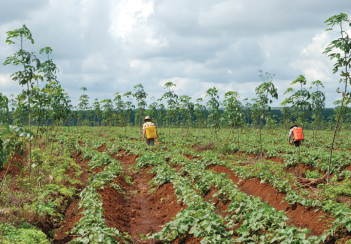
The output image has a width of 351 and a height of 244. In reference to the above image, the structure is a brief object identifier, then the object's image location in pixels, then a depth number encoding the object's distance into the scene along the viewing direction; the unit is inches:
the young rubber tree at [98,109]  1385.2
